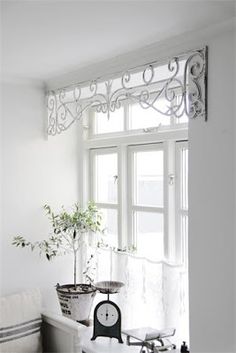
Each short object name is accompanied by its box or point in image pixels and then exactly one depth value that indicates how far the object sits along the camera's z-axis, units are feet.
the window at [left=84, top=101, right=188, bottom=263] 10.01
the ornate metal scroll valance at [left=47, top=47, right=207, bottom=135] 7.88
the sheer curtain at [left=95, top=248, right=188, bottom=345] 9.63
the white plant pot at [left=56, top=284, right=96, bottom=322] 10.66
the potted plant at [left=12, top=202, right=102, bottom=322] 10.71
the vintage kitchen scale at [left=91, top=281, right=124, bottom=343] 9.74
